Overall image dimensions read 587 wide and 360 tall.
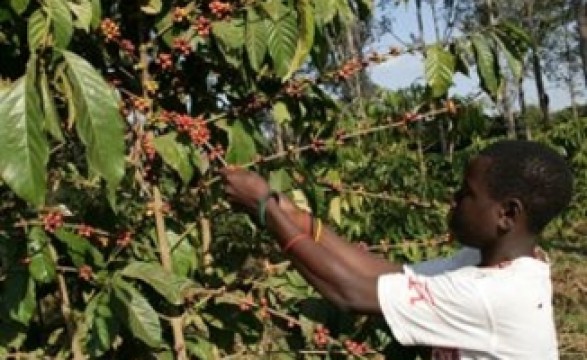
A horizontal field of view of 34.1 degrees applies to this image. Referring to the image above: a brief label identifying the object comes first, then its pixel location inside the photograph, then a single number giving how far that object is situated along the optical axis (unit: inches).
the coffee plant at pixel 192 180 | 64.1
